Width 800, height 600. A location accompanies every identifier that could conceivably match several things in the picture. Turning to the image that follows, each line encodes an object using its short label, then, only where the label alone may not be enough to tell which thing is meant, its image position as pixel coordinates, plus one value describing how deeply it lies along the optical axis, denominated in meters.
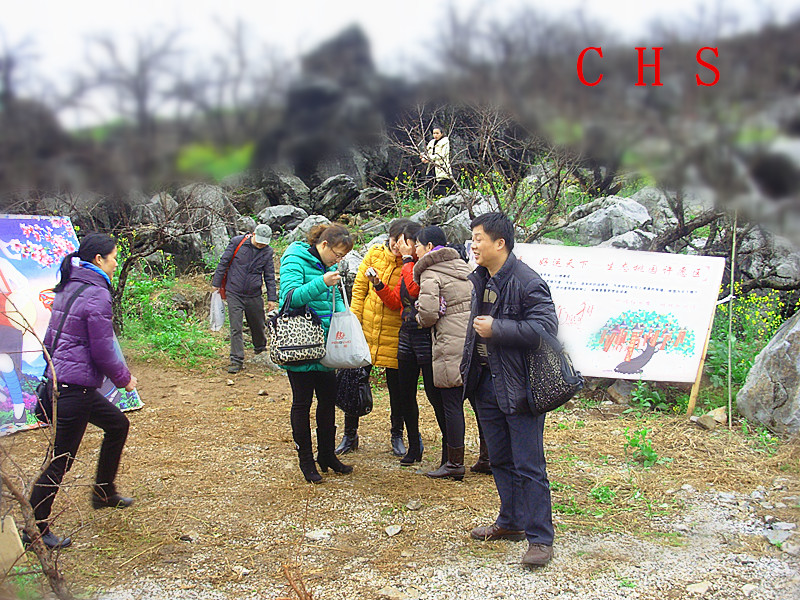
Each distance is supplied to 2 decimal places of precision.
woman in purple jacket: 3.41
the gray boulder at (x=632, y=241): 8.07
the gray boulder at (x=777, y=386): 5.30
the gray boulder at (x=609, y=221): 8.75
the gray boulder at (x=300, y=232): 10.11
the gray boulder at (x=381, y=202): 8.51
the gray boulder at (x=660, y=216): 7.82
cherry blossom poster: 5.51
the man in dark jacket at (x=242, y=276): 7.89
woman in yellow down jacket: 4.78
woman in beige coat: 4.20
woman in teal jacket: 4.12
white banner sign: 6.12
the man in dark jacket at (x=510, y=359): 3.11
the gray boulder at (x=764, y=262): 7.14
